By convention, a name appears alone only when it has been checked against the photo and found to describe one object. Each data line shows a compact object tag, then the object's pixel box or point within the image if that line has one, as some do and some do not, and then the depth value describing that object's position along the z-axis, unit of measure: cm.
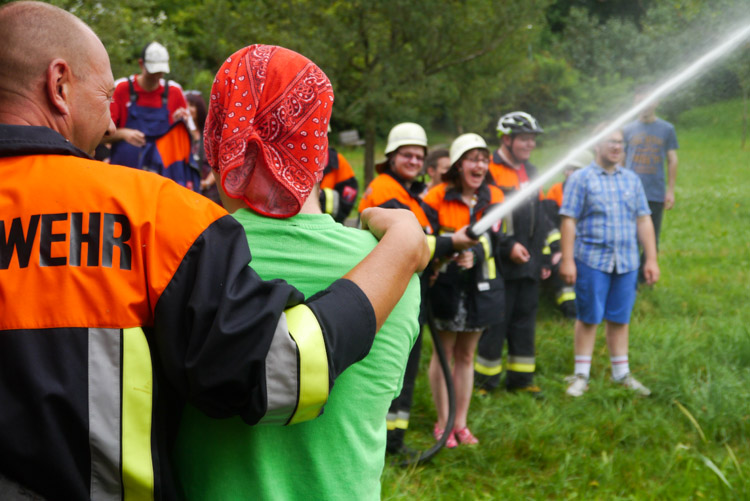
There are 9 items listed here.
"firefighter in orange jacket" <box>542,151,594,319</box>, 725
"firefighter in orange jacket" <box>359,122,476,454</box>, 476
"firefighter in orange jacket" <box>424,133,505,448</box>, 487
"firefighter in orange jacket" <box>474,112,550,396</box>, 572
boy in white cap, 589
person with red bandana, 136
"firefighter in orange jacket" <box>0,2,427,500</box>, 111
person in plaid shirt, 578
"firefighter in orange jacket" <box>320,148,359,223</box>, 651
